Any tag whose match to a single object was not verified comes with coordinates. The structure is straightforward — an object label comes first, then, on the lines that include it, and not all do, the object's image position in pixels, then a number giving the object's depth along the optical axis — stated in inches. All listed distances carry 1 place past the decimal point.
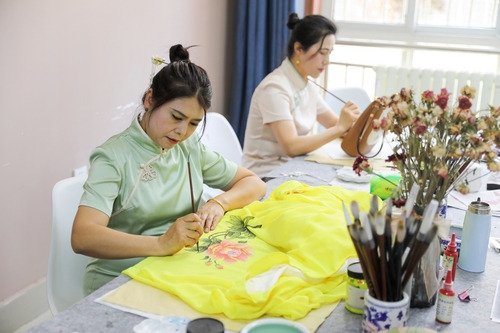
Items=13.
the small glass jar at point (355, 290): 44.6
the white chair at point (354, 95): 120.3
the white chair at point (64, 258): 60.1
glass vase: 45.8
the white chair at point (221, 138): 92.0
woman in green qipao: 54.6
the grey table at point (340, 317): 42.9
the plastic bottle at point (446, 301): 44.0
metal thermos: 53.1
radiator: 140.1
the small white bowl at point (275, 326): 41.3
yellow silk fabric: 44.6
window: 147.6
